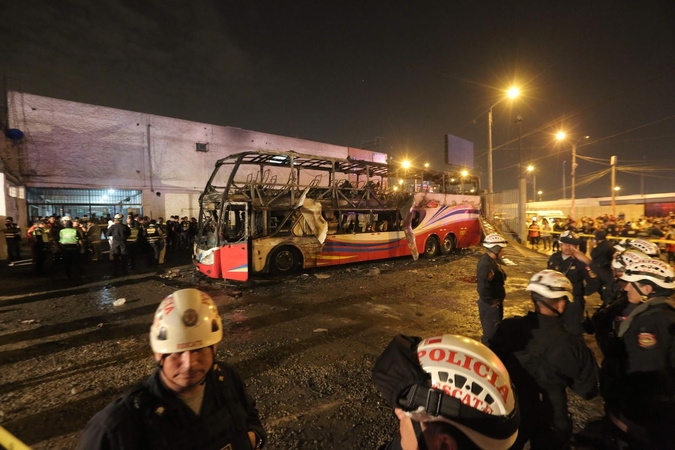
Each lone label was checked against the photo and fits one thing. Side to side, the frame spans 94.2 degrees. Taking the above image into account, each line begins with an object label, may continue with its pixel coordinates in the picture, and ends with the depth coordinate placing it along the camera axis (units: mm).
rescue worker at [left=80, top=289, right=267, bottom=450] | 1164
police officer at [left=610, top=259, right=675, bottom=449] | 2062
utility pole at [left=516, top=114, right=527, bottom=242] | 16672
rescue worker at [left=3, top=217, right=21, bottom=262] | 10711
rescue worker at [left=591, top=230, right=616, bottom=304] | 4371
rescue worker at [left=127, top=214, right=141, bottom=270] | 9703
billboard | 21000
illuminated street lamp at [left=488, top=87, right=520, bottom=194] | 17484
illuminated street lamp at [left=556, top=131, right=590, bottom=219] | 23588
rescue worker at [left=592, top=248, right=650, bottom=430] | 2346
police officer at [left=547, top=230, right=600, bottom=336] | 4242
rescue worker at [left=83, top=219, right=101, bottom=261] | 11797
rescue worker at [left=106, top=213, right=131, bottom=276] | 9055
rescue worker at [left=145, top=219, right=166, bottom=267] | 10386
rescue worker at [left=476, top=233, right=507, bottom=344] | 3619
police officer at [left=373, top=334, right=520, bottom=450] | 1036
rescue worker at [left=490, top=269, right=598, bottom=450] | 1947
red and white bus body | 8367
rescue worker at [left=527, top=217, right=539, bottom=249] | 15406
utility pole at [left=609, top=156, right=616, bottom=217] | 21572
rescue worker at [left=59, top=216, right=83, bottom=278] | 8227
